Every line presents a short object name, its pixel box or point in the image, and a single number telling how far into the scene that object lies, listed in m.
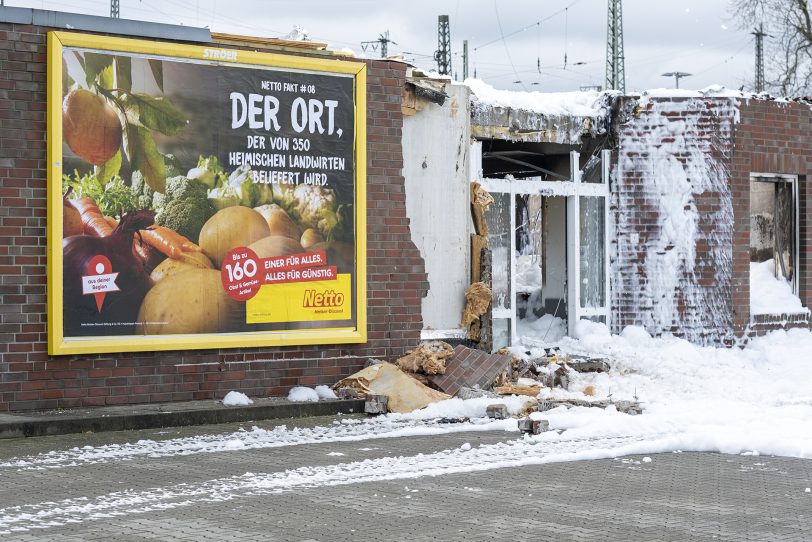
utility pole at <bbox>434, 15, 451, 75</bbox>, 48.50
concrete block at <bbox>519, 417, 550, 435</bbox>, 11.91
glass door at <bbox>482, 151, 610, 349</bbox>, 17.56
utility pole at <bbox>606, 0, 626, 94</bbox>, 47.50
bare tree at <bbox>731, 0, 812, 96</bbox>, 43.41
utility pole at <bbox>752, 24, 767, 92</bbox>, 57.30
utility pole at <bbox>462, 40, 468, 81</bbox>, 57.85
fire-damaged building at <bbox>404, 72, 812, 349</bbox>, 18.58
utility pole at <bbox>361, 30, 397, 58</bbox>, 46.57
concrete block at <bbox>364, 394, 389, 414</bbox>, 13.58
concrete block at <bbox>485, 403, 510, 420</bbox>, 12.90
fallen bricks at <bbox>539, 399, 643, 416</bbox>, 13.33
